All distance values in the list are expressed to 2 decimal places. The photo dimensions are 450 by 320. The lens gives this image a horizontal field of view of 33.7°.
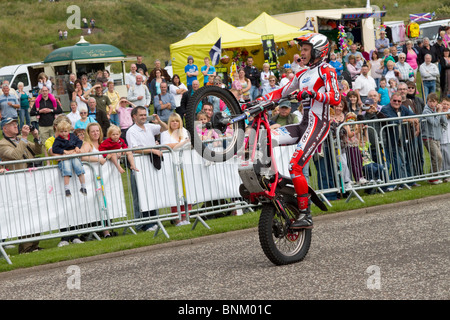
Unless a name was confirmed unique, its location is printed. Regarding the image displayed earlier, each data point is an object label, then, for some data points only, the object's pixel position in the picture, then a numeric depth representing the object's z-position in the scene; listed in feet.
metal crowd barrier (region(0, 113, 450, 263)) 34.19
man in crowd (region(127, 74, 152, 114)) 67.77
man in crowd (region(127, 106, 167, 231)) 40.63
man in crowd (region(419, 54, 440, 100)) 75.15
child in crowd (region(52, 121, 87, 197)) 37.65
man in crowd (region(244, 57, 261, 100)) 75.46
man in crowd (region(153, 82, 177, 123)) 62.21
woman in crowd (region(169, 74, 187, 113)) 68.74
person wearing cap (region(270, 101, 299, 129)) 43.60
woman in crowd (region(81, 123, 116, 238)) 38.79
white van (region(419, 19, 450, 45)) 115.34
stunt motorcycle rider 26.78
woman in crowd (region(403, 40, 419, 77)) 80.79
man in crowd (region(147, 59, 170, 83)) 72.93
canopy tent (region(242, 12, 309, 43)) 88.99
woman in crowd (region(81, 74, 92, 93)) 67.31
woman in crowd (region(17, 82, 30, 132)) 71.63
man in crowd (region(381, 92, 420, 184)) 43.01
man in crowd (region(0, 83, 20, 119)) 66.69
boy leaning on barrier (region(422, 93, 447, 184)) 44.42
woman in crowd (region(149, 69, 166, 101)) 69.02
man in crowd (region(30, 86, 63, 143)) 60.54
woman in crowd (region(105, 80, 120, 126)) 63.55
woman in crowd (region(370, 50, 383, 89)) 79.25
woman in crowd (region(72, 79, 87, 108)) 62.49
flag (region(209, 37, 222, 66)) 80.84
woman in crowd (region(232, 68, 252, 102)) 68.18
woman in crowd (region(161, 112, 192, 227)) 39.84
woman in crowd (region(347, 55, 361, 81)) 77.00
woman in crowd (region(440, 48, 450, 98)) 79.10
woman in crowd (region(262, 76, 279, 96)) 66.80
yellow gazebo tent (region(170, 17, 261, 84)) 84.07
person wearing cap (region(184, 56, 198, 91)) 71.81
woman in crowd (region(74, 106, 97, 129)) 50.37
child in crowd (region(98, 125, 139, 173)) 38.78
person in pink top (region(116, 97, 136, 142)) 59.53
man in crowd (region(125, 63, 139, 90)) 71.60
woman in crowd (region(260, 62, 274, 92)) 73.10
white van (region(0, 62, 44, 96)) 104.63
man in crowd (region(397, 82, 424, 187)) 43.57
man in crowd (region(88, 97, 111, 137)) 59.88
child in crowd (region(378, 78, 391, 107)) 66.13
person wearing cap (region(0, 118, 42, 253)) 38.58
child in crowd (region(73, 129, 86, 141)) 41.18
